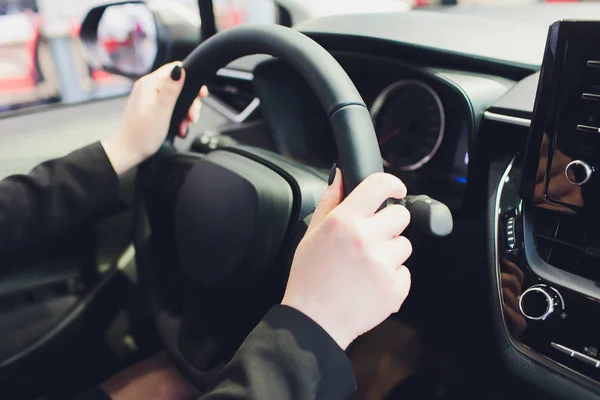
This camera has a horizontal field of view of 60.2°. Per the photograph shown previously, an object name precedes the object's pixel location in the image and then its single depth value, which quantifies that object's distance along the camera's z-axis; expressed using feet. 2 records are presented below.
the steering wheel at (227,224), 1.98
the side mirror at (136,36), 3.47
